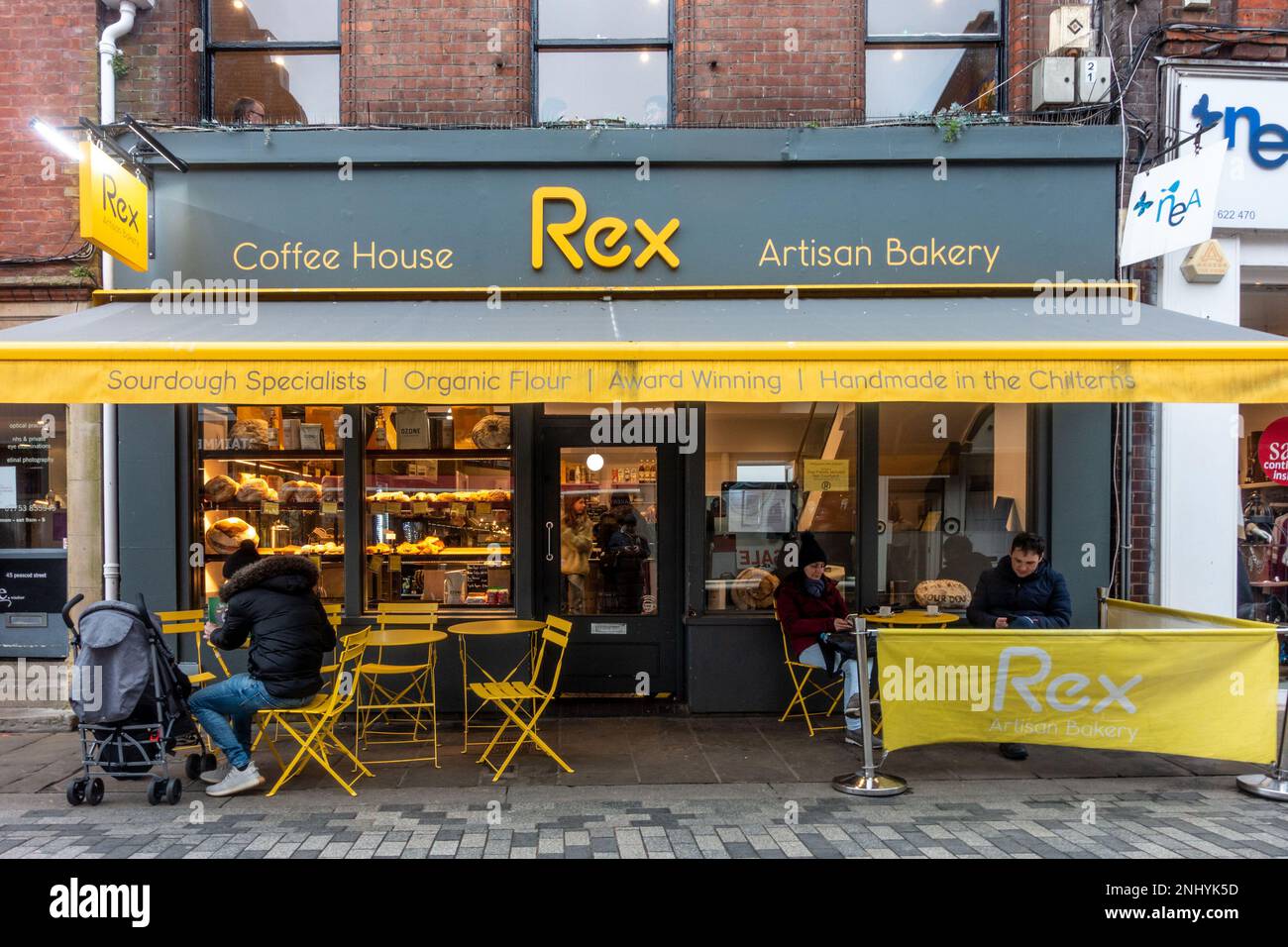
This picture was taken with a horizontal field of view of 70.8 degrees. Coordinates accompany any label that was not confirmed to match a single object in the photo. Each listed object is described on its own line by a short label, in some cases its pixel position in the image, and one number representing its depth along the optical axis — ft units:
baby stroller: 17.47
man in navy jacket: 21.33
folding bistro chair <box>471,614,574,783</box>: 19.45
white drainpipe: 24.17
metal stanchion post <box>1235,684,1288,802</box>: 18.08
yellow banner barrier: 18.02
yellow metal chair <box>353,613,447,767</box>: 21.13
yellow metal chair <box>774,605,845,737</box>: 23.89
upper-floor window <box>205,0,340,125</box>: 26.63
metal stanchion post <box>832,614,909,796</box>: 18.25
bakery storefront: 24.36
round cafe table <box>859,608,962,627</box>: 23.11
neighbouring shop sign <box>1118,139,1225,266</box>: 21.66
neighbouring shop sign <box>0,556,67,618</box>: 26.37
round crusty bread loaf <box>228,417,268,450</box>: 25.71
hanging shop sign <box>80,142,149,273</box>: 20.68
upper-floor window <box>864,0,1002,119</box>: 26.73
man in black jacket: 18.03
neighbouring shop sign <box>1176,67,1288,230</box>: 24.80
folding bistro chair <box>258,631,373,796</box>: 18.33
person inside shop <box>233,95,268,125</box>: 26.23
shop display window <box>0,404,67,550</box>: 26.53
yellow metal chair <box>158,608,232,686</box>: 21.53
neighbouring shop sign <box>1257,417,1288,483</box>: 26.89
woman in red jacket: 22.18
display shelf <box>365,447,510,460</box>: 25.73
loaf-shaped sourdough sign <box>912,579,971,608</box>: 25.39
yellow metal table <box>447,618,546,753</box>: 21.34
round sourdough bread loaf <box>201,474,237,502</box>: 25.41
